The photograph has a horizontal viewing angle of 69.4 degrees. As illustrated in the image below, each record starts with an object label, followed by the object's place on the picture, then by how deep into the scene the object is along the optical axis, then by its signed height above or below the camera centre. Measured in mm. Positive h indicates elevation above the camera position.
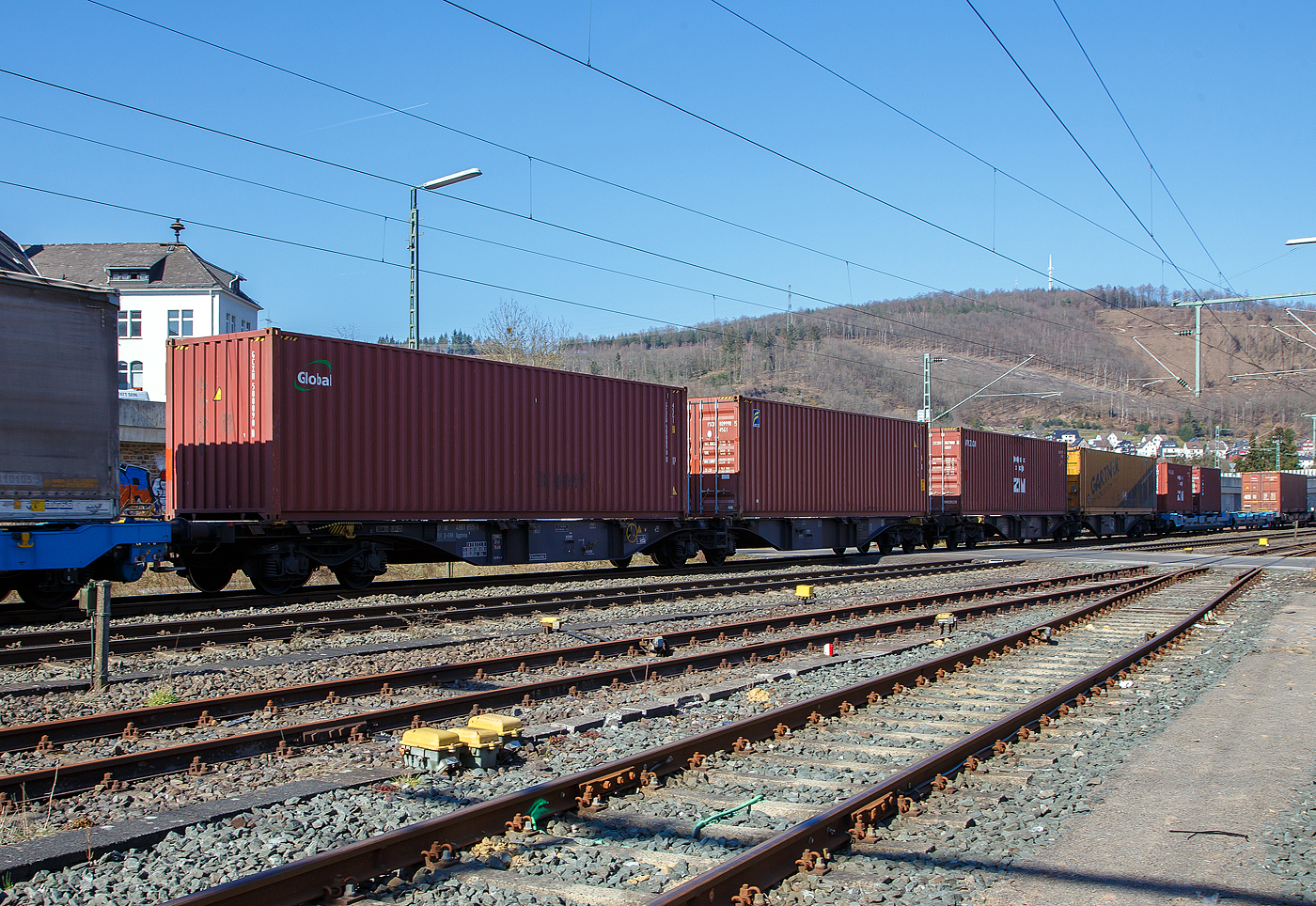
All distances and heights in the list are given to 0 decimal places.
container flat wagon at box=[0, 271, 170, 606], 10312 +421
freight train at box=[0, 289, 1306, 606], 11328 +198
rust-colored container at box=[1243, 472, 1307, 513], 60844 -712
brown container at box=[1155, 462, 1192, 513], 49584 -374
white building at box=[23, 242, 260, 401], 51219 +10103
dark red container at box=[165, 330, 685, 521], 13438 +730
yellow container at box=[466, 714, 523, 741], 5652 -1462
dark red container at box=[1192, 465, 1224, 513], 54562 -497
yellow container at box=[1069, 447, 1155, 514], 39125 -42
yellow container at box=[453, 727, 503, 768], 5492 -1548
